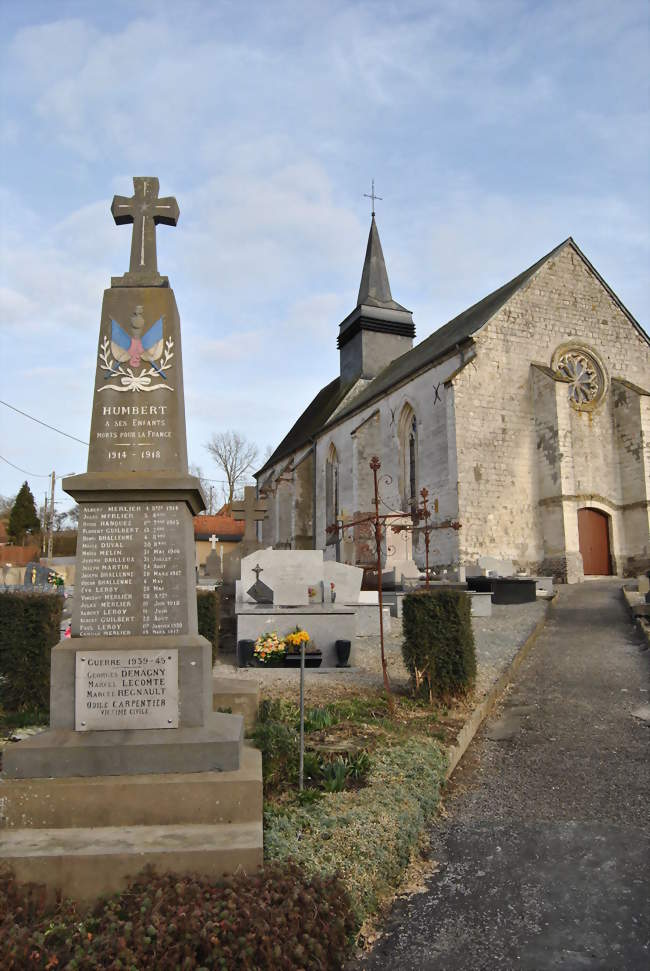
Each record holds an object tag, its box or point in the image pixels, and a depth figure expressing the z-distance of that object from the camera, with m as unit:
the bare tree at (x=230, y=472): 54.50
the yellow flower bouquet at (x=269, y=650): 9.16
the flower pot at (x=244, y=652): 9.41
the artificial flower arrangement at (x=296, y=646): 9.16
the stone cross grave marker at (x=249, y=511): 18.84
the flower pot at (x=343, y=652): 9.20
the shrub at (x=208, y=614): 8.24
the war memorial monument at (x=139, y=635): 3.28
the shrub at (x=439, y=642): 6.71
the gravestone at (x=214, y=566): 22.25
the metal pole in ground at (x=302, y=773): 4.10
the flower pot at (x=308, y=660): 9.05
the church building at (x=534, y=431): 19.33
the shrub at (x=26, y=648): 6.54
